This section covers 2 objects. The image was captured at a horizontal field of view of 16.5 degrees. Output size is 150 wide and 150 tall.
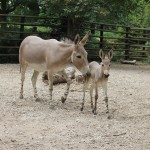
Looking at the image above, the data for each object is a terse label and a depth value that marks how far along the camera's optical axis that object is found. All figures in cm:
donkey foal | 936
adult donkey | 1002
